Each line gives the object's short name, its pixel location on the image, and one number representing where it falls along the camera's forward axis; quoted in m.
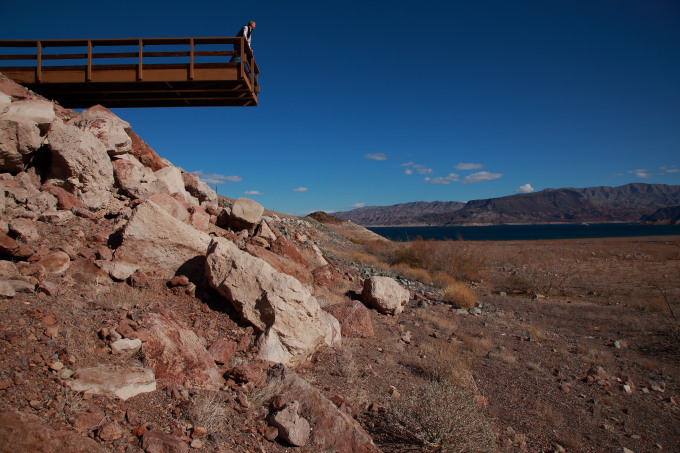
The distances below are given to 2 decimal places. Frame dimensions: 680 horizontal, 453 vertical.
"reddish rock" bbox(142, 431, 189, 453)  2.75
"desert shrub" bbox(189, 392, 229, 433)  3.25
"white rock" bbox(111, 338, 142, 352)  3.64
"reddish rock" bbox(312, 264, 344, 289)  9.21
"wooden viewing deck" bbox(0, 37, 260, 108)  9.39
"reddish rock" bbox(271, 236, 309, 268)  8.07
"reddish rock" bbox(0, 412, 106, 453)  2.28
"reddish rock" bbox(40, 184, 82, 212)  6.29
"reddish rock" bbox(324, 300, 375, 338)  6.93
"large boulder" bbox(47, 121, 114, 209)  6.66
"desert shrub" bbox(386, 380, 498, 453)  3.81
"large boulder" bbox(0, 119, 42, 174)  6.21
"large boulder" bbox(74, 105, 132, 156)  7.84
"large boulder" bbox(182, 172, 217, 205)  9.80
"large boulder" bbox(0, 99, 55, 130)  6.45
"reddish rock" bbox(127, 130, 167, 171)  9.04
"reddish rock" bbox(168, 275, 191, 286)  5.44
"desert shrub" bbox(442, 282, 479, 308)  11.39
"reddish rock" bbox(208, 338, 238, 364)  4.45
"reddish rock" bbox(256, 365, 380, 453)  3.43
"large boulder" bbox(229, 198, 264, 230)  8.58
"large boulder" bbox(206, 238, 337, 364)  4.97
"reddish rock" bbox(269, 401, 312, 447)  3.41
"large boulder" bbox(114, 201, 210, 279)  5.61
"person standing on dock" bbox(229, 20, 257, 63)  9.76
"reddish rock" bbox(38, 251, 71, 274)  4.70
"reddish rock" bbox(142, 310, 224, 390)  3.73
